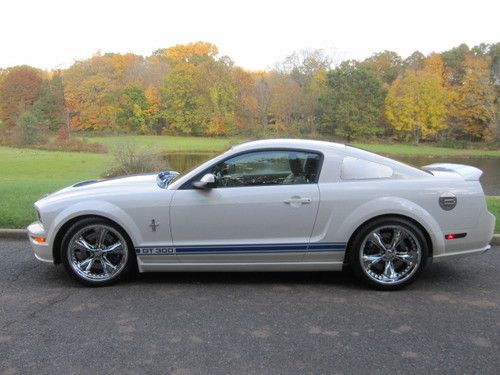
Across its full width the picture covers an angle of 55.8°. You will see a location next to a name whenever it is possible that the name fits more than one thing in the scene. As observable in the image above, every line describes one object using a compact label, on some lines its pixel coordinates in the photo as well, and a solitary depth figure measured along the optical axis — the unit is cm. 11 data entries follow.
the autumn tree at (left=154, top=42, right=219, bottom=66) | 6852
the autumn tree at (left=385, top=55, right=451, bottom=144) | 5447
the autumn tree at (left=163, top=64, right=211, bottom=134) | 5247
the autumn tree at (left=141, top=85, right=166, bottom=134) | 5406
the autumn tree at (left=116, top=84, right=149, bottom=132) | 5316
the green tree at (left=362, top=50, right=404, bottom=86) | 6378
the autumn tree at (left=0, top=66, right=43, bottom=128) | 5656
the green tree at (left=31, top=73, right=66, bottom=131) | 5097
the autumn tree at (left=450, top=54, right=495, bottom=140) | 5366
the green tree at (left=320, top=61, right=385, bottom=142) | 5175
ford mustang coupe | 443
